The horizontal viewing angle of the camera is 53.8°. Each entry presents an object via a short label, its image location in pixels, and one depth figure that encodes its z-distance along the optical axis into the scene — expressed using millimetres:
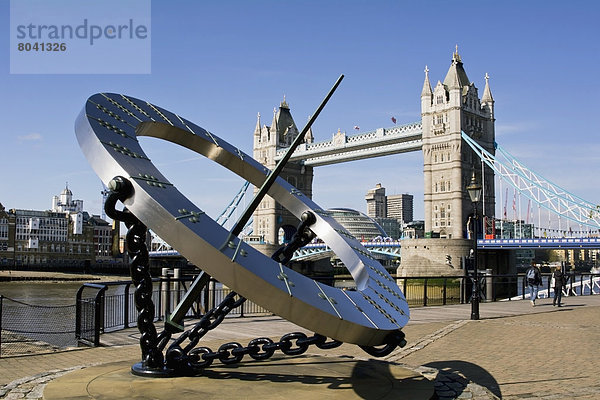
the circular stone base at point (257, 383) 4770
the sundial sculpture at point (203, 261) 4328
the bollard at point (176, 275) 12259
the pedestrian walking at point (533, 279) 15180
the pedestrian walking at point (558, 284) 15281
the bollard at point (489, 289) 18328
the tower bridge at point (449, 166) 45156
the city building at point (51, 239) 79688
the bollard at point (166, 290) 10543
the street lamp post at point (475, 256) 11706
